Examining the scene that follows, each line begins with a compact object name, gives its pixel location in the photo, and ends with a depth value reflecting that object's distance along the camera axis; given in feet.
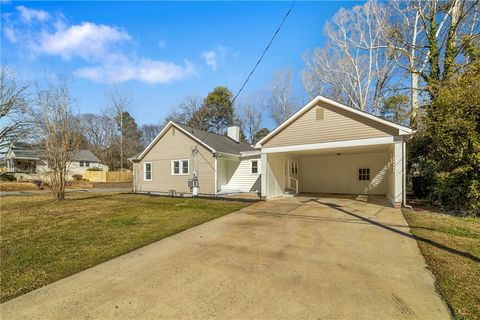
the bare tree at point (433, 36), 39.99
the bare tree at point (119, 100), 98.68
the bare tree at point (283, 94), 91.97
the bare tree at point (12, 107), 59.16
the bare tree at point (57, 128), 39.22
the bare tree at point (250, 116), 111.34
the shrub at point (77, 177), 94.64
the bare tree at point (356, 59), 62.69
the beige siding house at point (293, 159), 31.91
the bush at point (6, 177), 82.46
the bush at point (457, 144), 25.63
